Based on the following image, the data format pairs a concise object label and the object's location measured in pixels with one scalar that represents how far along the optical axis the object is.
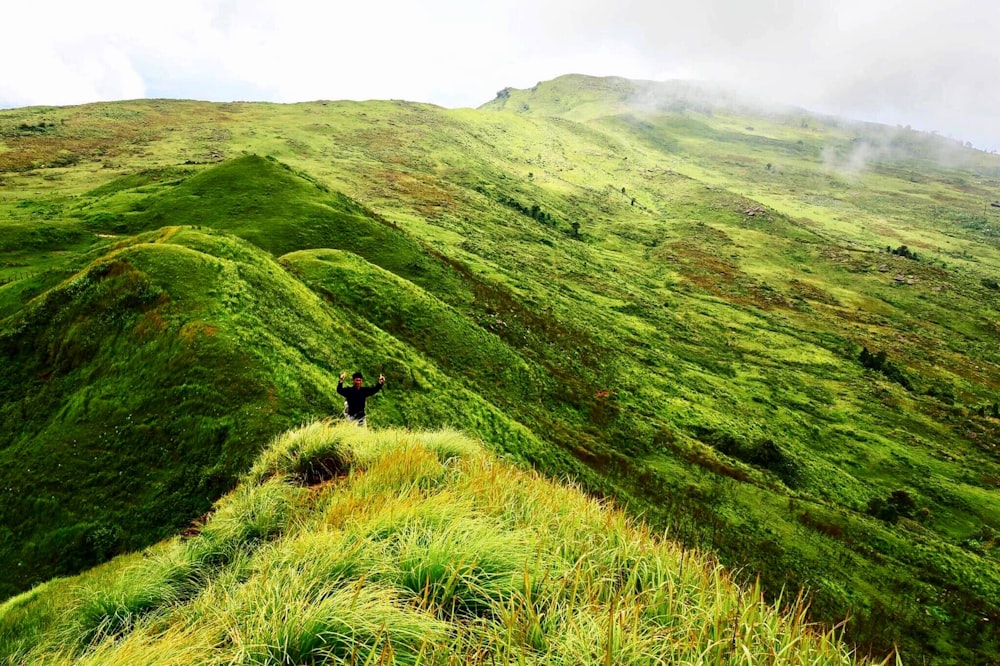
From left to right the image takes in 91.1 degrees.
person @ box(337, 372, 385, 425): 13.24
